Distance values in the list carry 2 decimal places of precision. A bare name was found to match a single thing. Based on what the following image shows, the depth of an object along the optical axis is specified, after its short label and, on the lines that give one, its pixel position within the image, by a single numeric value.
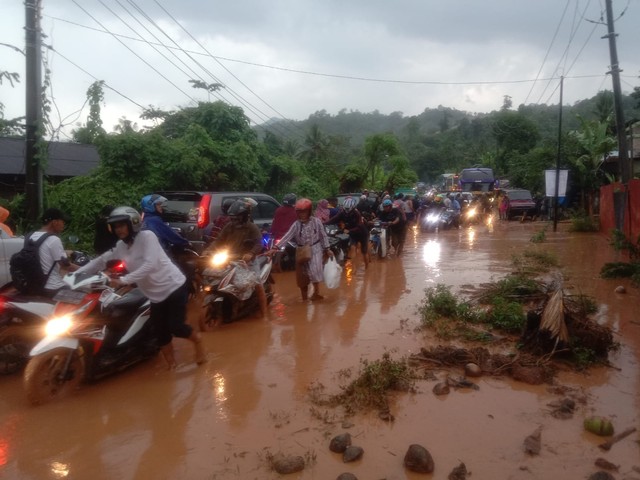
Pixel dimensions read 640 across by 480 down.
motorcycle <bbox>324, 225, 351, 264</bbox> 11.07
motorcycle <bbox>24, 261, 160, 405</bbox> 4.44
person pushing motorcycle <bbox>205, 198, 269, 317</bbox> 7.12
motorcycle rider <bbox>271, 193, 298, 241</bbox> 9.30
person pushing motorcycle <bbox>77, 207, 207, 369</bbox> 4.71
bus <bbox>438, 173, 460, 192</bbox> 45.54
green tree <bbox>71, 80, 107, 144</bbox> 11.71
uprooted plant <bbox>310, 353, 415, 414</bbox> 4.23
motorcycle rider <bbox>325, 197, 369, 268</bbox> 11.06
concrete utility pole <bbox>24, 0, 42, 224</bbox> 8.48
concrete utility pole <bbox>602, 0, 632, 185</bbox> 14.82
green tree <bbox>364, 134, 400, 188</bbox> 30.88
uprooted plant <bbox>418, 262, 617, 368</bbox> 5.15
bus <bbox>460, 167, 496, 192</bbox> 35.94
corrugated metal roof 18.50
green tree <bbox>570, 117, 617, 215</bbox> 23.72
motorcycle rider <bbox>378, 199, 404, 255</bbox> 13.18
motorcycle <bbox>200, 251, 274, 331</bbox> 6.48
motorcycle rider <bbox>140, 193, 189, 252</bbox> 6.86
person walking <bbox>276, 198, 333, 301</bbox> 7.84
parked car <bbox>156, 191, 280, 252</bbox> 9.14
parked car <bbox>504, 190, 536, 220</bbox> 29.17
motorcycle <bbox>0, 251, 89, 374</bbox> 4.84
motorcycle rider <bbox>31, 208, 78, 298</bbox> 5.33
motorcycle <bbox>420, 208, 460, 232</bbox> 21.30
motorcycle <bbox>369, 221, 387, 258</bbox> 12.95
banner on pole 21.92
